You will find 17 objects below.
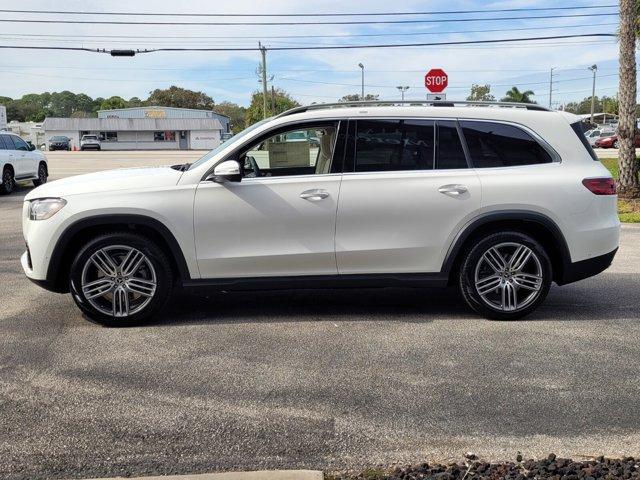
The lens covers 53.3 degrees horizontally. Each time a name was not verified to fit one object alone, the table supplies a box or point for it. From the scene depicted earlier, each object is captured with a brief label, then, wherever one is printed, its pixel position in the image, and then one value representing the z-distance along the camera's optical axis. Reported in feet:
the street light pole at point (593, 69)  285.52
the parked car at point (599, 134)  171.94
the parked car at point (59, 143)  220.78
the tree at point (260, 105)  252.95
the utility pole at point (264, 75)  164.35
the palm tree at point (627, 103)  43.75
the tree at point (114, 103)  441.56
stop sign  55.31
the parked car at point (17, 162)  57.26
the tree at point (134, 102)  474.86
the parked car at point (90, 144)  212.21
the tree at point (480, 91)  328.58
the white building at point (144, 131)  269.23
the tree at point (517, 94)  239.69
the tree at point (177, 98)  394.11
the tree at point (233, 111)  437.58
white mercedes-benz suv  17.30
